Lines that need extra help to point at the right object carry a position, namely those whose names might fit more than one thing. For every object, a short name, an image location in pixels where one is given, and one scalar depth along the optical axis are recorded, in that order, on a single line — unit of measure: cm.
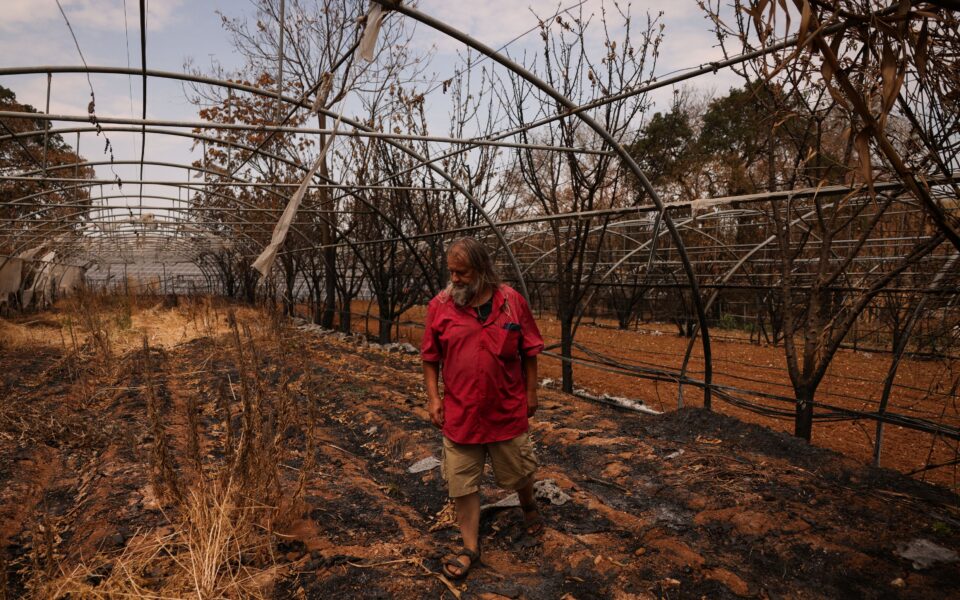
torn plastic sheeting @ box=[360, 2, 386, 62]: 199
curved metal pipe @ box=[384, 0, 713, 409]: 237
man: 249
